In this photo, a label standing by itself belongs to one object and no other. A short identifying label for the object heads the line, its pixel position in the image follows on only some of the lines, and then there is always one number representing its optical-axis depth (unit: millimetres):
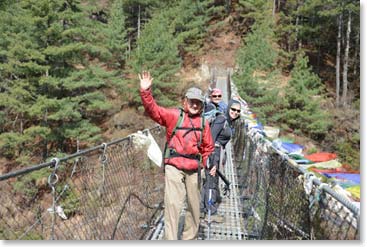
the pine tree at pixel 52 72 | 11812
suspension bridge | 1773
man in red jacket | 2217
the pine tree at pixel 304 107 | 14648
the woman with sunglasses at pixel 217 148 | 2928
